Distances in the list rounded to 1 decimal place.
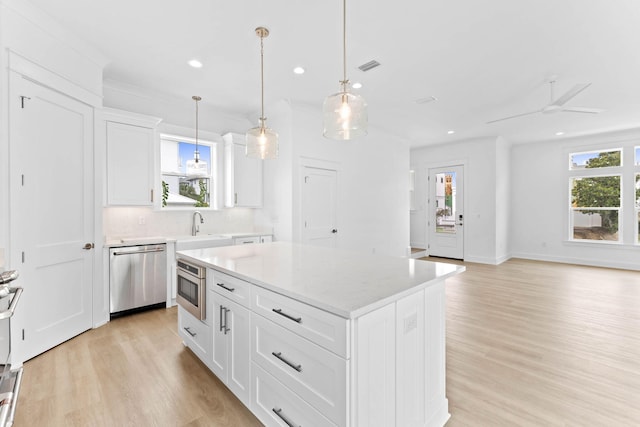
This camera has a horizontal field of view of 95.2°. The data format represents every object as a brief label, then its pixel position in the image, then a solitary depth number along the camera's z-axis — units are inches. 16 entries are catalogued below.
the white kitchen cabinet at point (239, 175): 185.5
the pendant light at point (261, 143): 102.2
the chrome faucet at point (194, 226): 175.5
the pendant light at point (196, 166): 179.5
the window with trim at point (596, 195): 250.5
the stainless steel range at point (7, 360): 49.1
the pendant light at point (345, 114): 77.7
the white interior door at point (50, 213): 96.5
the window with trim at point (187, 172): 170.5
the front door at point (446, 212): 290.7
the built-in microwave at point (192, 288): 87.6
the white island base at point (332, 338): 48.1
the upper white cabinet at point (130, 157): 140.3
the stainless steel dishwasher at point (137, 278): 133.5
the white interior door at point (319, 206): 186.7
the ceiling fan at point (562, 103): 139.7
